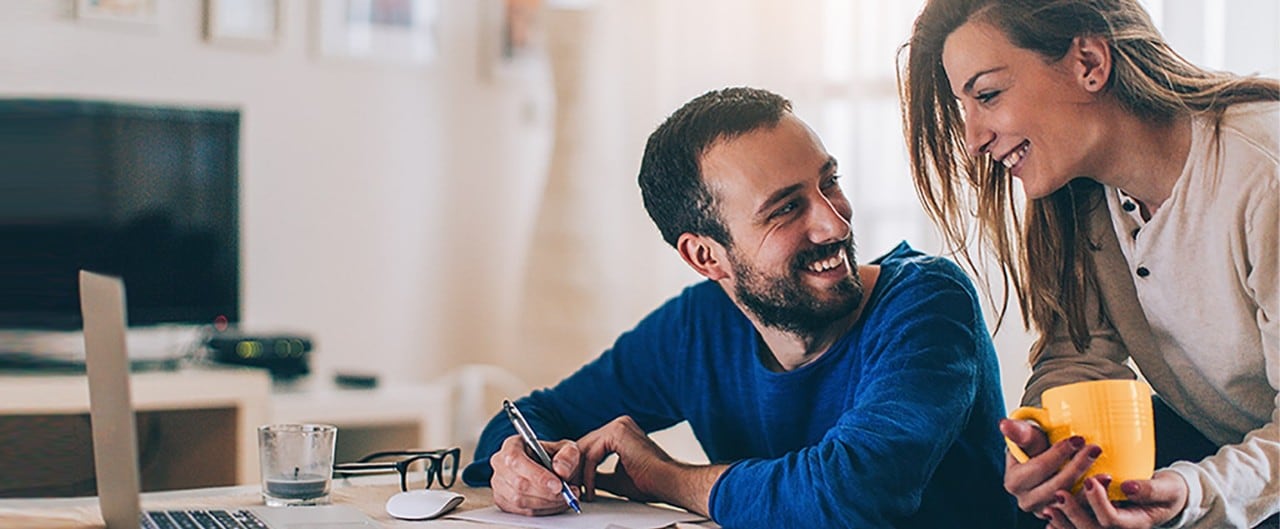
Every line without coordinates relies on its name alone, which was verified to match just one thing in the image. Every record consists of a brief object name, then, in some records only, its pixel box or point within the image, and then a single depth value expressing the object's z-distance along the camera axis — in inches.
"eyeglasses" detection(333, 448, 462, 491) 61.4
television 127.1
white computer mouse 54.6
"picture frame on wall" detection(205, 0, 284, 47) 141.6
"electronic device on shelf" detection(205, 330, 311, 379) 129.6
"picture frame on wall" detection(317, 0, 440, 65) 149.7
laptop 43.0
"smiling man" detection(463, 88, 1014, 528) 53.2
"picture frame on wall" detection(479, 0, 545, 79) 162.1
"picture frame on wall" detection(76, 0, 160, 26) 135.0
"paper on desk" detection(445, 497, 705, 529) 54.3
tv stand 117.0
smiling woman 50.8
